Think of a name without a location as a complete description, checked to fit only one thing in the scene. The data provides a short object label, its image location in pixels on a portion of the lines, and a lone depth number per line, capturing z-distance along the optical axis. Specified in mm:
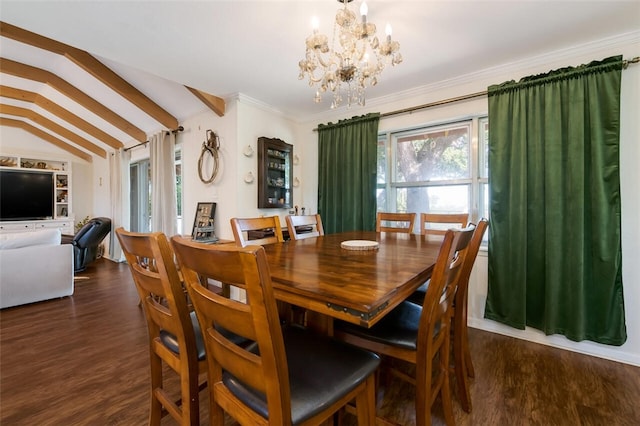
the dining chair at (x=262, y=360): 655
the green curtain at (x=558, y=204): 1974
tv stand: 5508
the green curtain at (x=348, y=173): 3174
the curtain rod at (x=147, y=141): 3940
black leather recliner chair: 4438
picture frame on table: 3316
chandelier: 1512
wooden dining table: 792
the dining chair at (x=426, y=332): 989
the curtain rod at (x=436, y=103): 2572
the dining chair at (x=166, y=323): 933
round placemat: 1594
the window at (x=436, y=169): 2674
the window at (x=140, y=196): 5340
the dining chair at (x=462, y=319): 1444
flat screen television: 5504
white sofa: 2869
